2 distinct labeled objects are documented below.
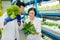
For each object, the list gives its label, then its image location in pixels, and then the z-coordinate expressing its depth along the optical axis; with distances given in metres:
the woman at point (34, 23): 1.32
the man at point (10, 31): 1.15
